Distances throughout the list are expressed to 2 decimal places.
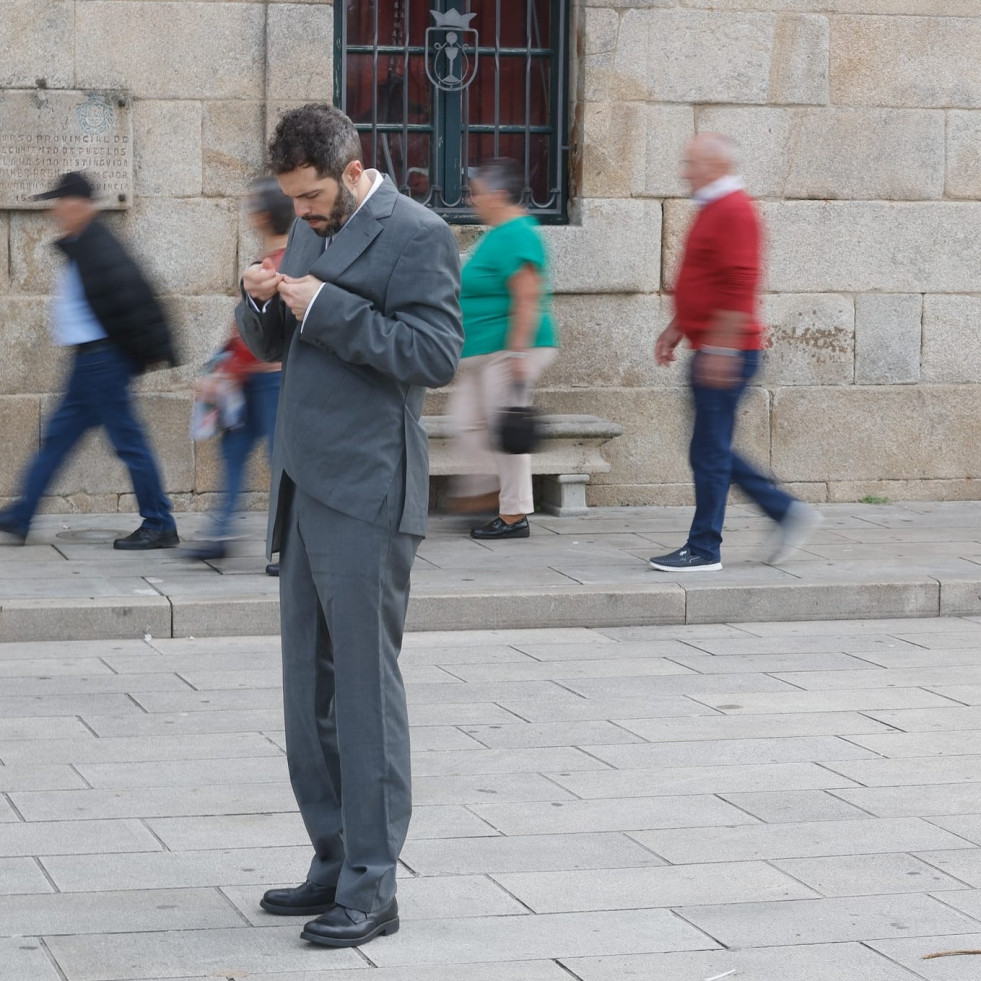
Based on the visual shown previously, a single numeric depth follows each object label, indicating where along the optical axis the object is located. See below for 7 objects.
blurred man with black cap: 12.76
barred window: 15.81
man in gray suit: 6.12
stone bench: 15.05
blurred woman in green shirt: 13.10
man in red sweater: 12.35
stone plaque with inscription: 14.55
